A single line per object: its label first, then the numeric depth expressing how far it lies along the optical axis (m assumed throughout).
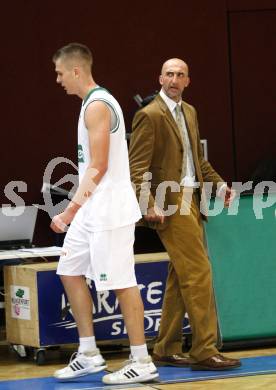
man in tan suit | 12.97
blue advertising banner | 14.39
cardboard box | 14.39
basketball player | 12.02
